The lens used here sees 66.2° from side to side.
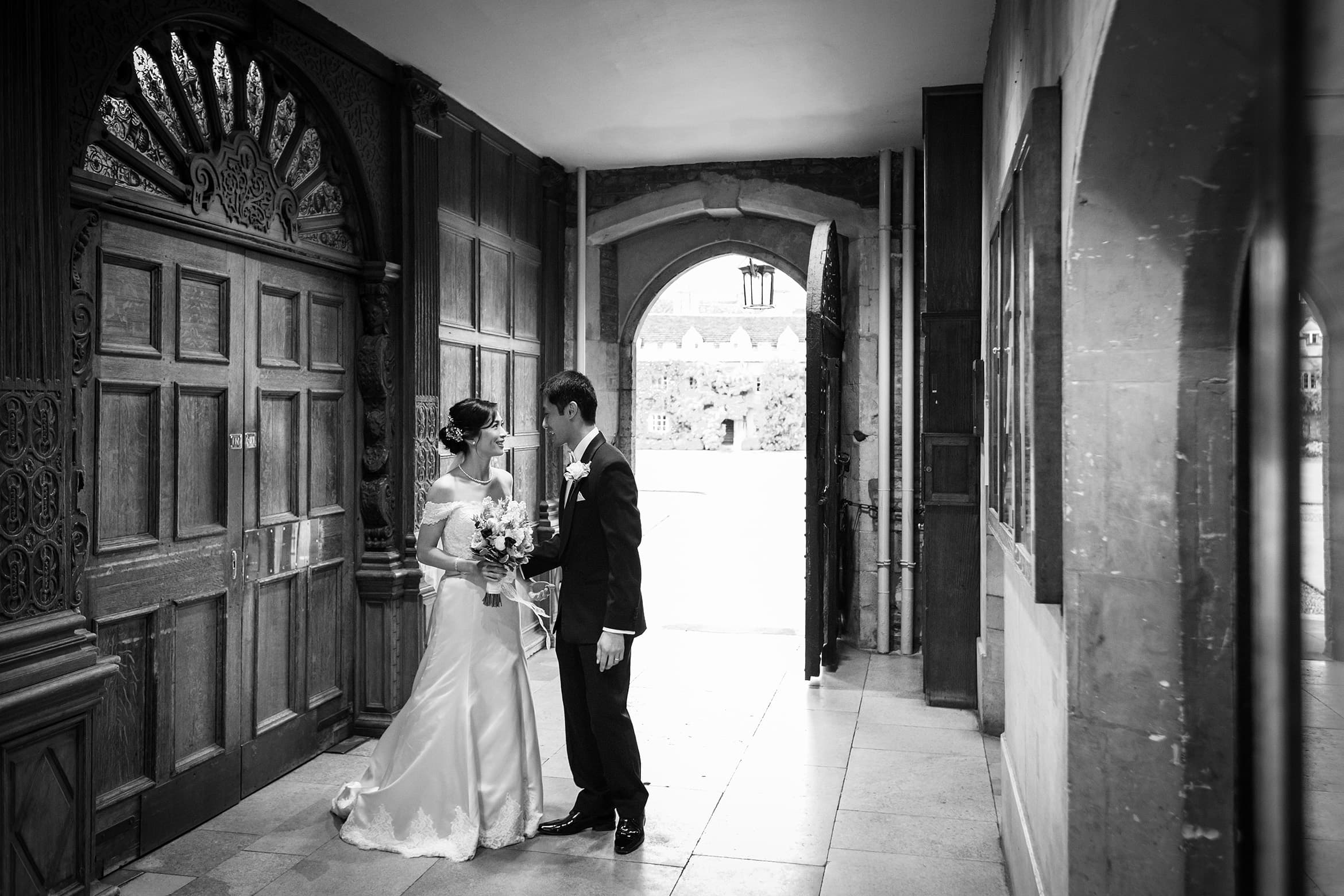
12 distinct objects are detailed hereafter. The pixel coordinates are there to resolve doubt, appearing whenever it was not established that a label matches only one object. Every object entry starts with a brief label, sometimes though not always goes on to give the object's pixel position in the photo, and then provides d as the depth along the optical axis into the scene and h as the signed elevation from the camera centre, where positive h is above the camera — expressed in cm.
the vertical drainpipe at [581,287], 733 +119
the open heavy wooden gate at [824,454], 591 +0
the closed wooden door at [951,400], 542 +29
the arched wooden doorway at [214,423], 349 +13
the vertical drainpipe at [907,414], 682 +27
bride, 361 -104
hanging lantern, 943 +161
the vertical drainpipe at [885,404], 691 +34
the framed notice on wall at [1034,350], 230 +26
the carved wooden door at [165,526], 347 -26
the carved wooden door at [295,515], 425 -26
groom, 353 -52
